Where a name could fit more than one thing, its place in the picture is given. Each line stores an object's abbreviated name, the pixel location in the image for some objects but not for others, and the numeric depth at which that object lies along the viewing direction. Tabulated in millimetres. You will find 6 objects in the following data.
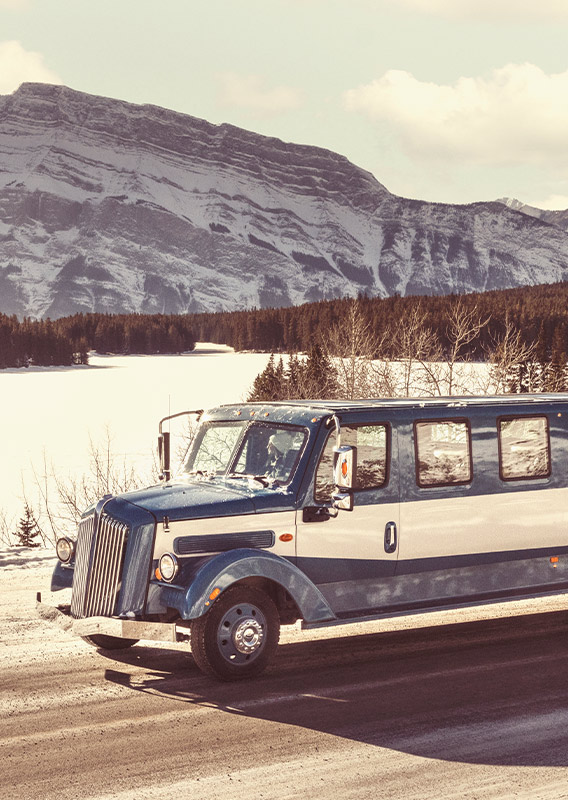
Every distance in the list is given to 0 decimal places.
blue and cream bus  8969
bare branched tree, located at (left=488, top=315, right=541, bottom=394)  43500
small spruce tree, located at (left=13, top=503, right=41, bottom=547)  22922
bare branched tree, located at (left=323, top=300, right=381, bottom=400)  44938
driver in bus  9758
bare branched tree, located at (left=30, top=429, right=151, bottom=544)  30188
